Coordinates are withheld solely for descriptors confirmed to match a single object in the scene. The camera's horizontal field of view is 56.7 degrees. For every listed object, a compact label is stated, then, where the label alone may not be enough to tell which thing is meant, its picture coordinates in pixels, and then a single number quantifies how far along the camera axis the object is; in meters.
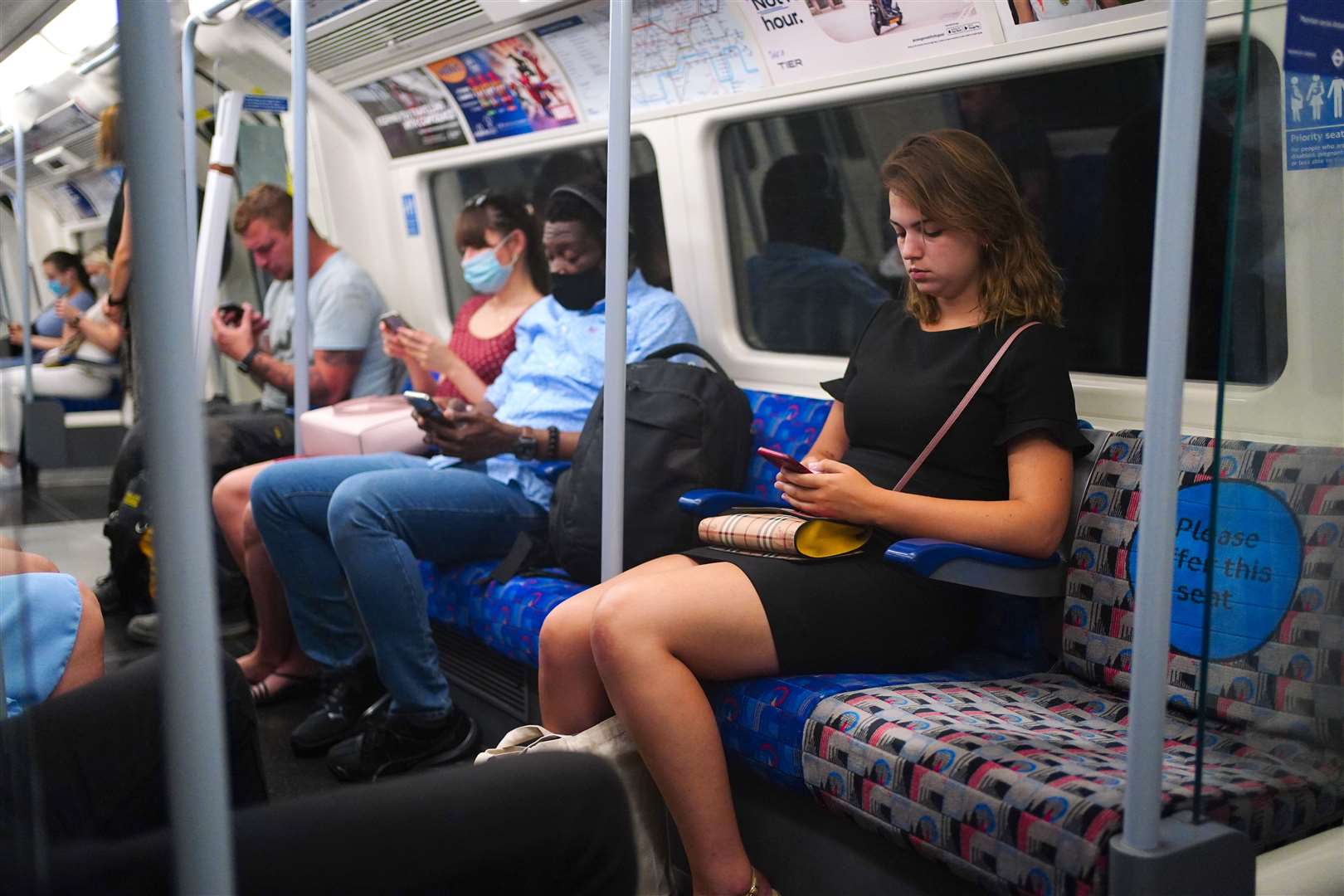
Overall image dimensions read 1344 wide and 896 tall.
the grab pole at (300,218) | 3.76
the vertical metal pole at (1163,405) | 1.63
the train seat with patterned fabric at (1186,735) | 1.81
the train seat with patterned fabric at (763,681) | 2.31
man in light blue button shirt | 3.30
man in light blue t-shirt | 4.63
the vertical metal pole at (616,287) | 2.46
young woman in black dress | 2.26
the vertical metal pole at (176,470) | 0.84
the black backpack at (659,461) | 3.08
